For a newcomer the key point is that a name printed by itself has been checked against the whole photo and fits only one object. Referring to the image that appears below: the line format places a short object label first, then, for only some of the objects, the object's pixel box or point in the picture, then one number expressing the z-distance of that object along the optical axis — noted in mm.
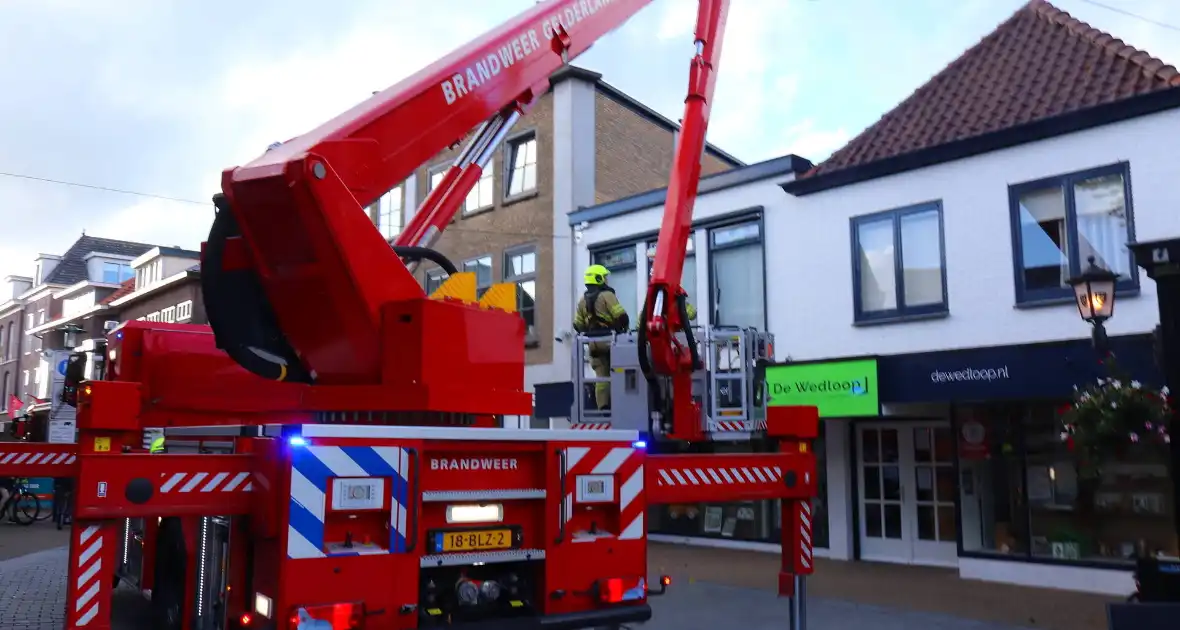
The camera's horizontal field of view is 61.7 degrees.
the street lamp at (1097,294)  9203
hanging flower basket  8695
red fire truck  4656
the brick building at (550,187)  18406
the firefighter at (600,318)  9688
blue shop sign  10570
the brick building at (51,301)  48969
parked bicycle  21938
